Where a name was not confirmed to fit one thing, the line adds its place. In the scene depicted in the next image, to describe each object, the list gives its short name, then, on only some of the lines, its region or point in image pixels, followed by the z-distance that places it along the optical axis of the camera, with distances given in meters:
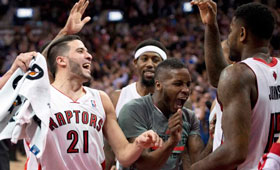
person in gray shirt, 4.25
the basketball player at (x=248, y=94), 3.05
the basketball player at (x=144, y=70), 5.73
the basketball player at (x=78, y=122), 3.86
